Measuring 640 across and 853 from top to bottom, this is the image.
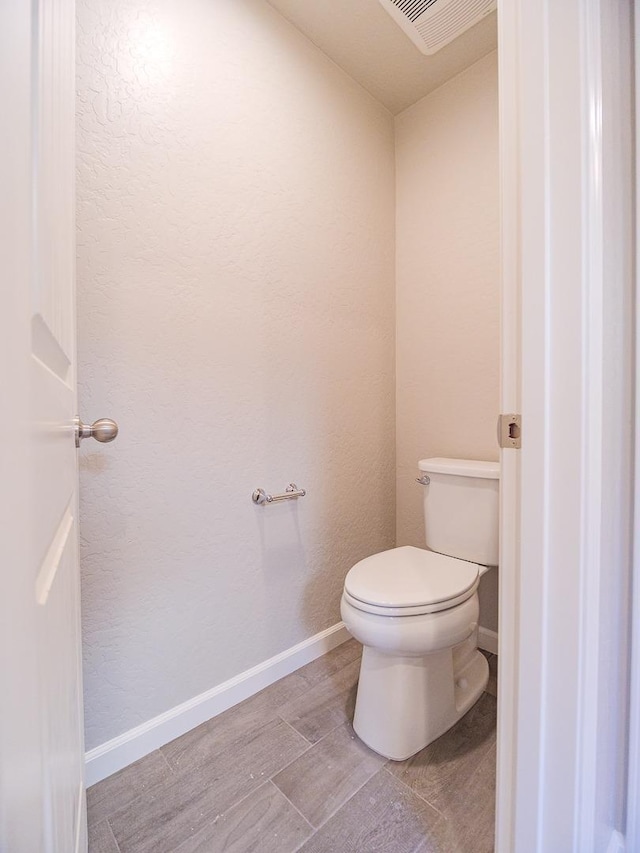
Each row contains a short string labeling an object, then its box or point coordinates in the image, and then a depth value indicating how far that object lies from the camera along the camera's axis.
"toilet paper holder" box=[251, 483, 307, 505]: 1.32
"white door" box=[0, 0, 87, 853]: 0.24
